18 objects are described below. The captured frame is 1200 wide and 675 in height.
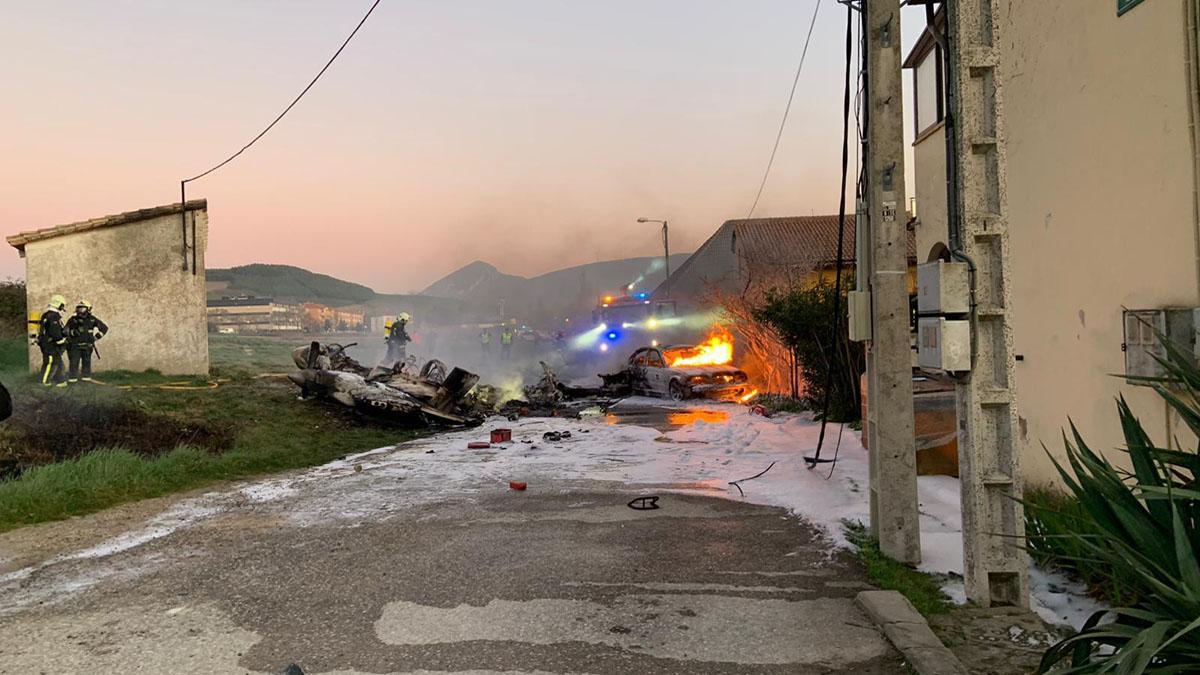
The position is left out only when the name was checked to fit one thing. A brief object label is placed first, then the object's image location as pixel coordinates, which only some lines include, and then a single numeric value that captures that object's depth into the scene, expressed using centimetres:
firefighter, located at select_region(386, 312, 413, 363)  2415
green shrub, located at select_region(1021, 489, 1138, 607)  435
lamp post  3766
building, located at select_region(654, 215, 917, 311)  2736
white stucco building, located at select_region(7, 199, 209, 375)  1766
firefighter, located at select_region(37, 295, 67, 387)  1561
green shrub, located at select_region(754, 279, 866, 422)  1284
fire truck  3250
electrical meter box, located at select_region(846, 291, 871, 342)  570
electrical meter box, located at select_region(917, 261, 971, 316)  444
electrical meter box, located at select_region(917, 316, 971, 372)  442
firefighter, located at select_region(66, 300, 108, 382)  1612
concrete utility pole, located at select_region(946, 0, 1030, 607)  443
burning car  1894
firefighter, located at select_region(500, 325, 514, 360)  3700
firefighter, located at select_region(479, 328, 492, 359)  3828
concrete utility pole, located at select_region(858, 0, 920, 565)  543
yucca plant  264
